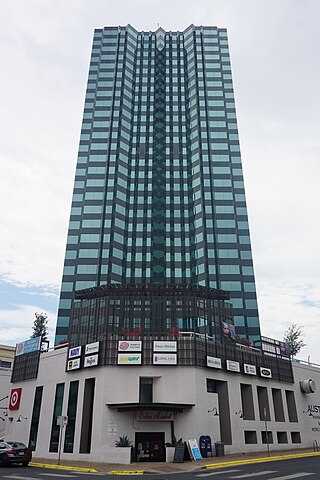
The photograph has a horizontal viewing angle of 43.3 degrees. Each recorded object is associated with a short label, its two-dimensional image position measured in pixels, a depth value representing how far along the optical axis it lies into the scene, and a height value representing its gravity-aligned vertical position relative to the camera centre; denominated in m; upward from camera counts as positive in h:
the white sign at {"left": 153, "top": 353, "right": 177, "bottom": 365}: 33.28 +6.14
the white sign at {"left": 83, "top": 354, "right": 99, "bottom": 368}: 33.69 +6.15
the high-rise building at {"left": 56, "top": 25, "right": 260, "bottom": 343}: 79.75 +54.35
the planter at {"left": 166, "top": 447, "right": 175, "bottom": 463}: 29.05 -0.79
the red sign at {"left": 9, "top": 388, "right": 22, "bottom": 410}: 42.16 +4.11
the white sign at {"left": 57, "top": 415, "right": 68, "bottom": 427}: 27.44 +1.27
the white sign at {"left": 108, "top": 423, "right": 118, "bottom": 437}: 30.87 +0.88
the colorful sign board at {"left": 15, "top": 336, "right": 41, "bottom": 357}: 42.58 +9.34
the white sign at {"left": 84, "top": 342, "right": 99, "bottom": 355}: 34.16 +7.21
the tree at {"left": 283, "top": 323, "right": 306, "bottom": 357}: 68.31 +15.52
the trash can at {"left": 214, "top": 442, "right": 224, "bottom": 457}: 31.66 -0.47
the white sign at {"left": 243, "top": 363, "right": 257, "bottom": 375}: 38.38 +6.27
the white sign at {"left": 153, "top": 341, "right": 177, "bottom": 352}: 33.69 +7.13
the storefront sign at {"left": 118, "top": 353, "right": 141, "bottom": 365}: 33.12 +6.10
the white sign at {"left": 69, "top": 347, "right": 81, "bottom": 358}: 35.90 +7.25
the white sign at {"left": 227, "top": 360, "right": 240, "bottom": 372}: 36.75 +6.26
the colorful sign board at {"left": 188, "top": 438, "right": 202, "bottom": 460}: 29.39 -0.47
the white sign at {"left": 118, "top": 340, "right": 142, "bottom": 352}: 33.56 +7.15
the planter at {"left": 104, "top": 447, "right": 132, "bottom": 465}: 28.48 -0.84
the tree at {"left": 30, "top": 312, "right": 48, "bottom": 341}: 76.01 +20.08
